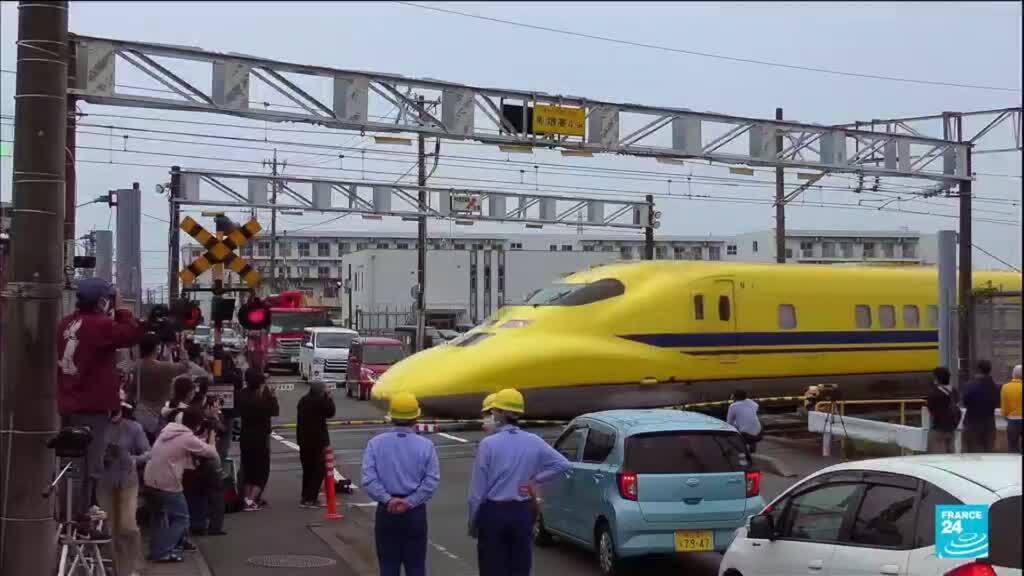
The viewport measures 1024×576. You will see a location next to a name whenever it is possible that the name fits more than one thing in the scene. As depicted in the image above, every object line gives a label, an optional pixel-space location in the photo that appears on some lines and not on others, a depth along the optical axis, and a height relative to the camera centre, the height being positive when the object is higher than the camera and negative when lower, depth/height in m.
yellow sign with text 22.86 +3.54
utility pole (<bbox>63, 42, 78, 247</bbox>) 14.37 +1.56
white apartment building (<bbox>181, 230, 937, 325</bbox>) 56.41 +1.71
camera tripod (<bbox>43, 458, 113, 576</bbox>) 7.87 -1.69
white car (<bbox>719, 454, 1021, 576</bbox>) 6.32 -1.31
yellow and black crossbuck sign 19.28 +0.80
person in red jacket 8.23 -0.46
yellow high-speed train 20.59 -0.81
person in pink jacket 11.23 -1.72
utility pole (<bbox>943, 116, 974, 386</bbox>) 23.09 +0.04
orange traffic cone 14.60 -2.41
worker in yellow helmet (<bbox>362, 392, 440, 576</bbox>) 8.15 -1.30
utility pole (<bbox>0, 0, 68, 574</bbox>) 7.56 +0.08
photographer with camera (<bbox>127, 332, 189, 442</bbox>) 12.52 -0.94
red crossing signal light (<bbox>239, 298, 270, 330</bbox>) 16.94 -0.20
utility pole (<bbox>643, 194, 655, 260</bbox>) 40.22 +2.45
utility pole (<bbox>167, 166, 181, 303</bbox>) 26.22 +1.54
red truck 50.59 -1.33
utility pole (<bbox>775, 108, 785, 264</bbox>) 34.62 +2.52
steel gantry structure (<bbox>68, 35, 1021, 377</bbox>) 19.30 +3.57
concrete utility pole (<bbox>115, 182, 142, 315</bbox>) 14.43 +0.70
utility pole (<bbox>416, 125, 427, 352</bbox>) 38.12 +1.79
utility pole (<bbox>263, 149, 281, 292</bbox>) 35.97 +3.28
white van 41.50 -1.74
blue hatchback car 10.76 -1.76
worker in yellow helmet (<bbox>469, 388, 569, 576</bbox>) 8.21 -1.40
